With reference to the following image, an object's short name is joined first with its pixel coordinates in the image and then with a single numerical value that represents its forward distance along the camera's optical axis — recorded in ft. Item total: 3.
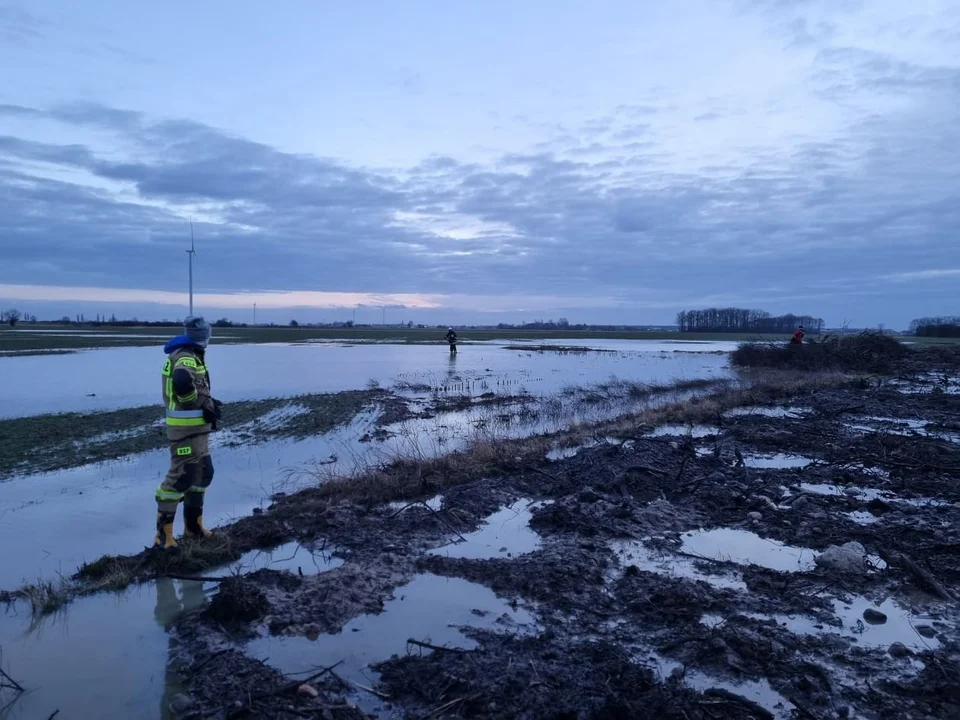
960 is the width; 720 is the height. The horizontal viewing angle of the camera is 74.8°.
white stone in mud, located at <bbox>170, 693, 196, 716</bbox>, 14.17
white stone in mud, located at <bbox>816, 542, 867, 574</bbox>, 21.67
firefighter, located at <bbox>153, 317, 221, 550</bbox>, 22.84
